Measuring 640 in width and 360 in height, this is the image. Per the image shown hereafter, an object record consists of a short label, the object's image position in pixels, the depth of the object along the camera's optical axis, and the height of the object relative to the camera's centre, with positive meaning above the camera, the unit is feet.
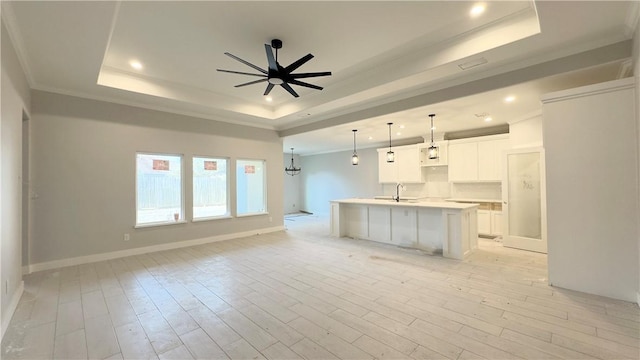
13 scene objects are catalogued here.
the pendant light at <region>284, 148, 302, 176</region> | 38.82 +1.91
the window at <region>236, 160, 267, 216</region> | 22.79 -0.29
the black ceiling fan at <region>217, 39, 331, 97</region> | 10.14 +4.47
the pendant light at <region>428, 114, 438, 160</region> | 18.86 +2.06
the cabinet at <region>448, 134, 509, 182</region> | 21.12 +1.86
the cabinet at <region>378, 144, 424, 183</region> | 26.13 +1.55
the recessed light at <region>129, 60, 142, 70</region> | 13.05 +6.10
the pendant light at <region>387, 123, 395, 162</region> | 21.74 +2.09
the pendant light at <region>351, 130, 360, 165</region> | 23.26 +2.03
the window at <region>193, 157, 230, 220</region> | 20.07 -0.29
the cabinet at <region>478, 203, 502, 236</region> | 20.83 -3.13
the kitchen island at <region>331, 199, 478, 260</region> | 15.21 -2.87
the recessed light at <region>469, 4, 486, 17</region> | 9.10 +5.97
